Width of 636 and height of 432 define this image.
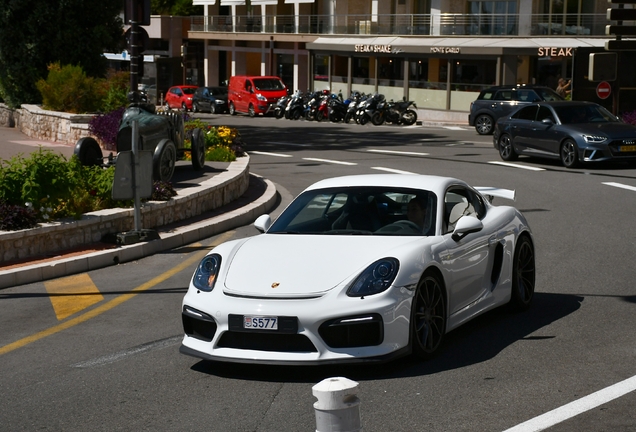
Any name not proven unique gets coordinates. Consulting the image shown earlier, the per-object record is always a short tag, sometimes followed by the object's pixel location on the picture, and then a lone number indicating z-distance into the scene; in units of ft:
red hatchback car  194.59
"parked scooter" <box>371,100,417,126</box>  143.74
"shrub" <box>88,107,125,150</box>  72.64
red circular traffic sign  97.66
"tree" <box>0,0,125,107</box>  105.40
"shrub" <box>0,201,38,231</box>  38.14
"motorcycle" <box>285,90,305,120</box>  159.22
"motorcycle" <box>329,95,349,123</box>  150.41
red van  168.76
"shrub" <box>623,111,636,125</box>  97.57
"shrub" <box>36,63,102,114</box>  91.50
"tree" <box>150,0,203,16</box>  295.89
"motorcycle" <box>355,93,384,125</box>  143.74
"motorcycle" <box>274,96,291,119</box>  163.12
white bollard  13.23
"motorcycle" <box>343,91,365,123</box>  146.92
